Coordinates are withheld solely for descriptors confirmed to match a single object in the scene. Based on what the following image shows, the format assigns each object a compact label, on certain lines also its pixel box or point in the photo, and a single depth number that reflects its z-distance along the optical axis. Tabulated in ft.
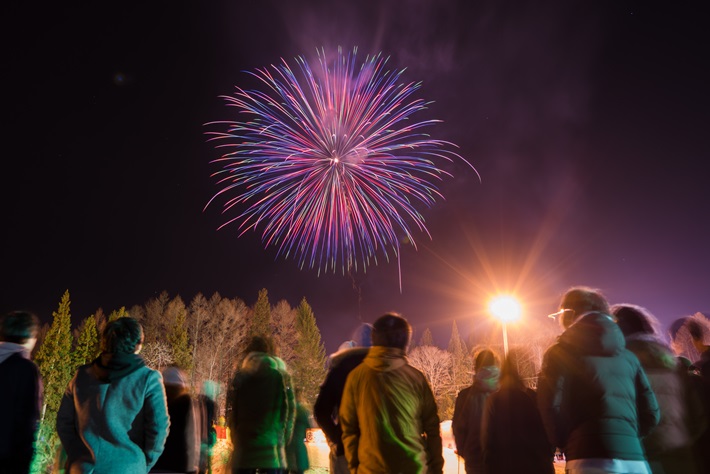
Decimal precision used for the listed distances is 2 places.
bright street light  42.87
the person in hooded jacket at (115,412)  11.05
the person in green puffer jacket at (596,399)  10.16
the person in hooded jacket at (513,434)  13.88
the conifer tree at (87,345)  130.31
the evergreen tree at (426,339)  250.78
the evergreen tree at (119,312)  144.83
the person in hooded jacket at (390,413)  10.93
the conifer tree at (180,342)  152.26
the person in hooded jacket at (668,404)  12.00
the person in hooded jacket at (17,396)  12.94
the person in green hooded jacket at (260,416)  14.07
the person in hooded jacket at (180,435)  14.88
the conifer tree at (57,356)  120.37
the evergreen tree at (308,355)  155.63
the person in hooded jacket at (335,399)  13.85
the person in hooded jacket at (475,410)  15.76
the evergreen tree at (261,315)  166.61
